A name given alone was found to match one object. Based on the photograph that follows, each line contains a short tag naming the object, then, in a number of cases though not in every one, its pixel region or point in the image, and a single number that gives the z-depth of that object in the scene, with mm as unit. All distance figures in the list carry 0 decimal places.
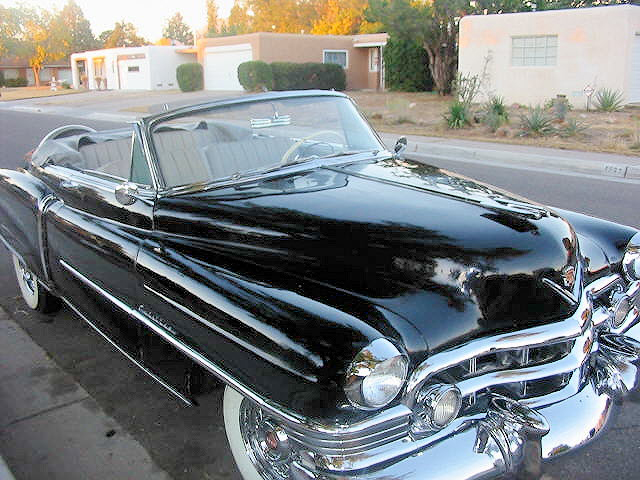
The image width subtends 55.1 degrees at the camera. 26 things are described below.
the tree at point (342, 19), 46500
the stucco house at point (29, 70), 65000
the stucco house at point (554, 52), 18219
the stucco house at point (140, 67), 38562
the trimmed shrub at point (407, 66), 27641
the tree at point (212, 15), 75812
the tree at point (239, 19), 63091
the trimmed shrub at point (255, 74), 28467
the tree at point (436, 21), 22641
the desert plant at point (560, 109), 14812
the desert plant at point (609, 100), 17406
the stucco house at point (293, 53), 31734
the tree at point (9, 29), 53688
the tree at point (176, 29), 84375
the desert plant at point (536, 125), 13609
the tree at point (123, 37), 68500
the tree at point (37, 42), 53688
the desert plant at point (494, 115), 14195
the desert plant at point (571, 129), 13391
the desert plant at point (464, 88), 16375
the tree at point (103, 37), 69375
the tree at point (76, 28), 63625
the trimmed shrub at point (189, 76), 34094
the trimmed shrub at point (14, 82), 58500
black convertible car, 1997
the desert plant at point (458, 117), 15023
